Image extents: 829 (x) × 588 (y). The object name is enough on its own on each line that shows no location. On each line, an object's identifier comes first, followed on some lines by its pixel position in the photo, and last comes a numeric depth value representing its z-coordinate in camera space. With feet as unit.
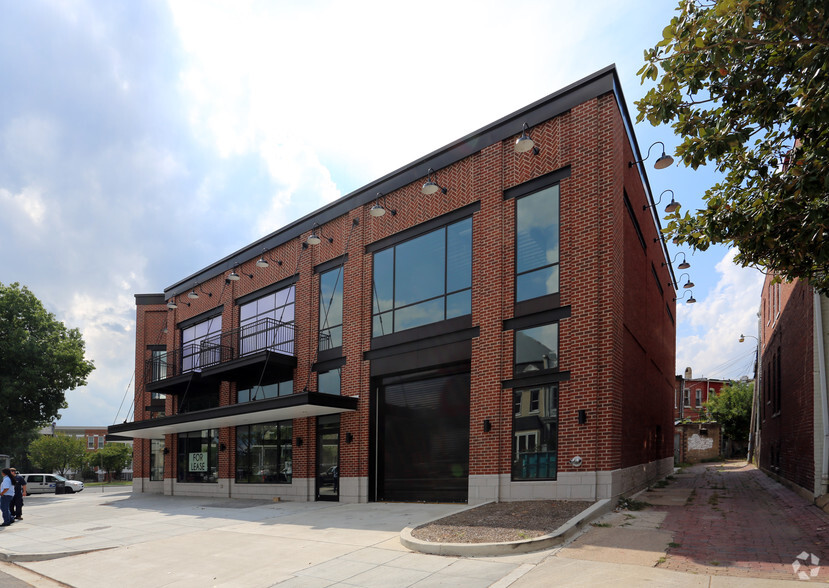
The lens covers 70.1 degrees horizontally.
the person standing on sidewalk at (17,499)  55.82
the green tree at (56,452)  182.09
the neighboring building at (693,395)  169.78
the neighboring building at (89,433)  267.02
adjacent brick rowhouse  43.79
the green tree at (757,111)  21.62
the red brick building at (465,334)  41.68
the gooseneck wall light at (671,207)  44.74
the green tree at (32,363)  93.09
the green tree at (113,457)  204.44
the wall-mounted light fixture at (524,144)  39.99
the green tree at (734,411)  141.79
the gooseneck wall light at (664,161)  39.55
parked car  119.65
